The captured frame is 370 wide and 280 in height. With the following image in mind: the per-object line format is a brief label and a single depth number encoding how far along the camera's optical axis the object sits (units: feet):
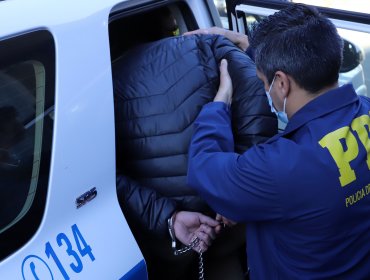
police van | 4.09
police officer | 4.36
